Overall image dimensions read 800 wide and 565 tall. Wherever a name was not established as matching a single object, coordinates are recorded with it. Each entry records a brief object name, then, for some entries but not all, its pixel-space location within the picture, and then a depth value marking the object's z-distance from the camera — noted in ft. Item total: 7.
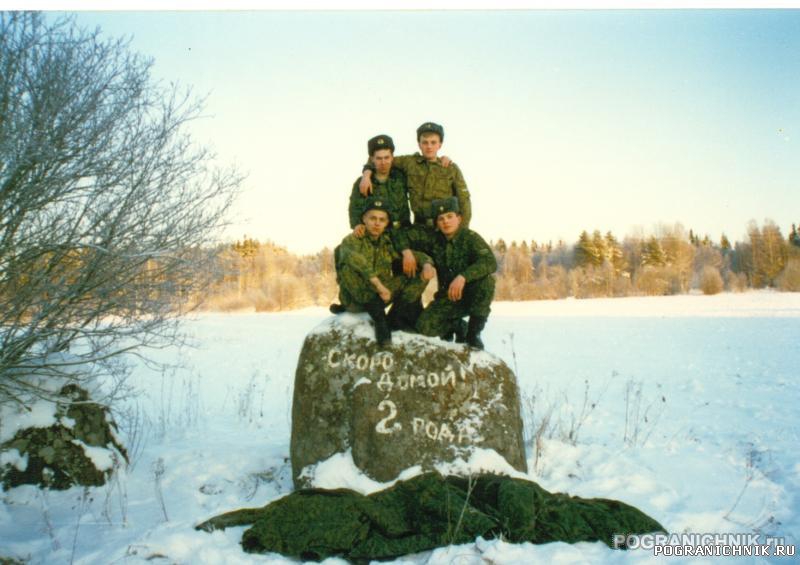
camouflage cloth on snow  10.98
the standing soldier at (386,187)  17.11
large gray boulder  14.47
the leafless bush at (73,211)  15.93
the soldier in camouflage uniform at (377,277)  15.46
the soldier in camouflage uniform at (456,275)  15.80
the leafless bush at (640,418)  21.38
